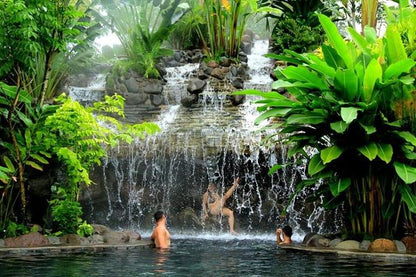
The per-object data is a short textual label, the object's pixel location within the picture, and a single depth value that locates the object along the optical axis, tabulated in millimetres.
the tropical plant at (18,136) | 8805
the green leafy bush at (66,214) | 8948
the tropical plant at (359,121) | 7934
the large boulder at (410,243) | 8008
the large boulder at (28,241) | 8305
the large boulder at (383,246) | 7879
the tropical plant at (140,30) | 15984
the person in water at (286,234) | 9344
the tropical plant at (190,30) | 19178
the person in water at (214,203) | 11555
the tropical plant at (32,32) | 8406
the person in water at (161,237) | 8547
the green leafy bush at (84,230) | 9091
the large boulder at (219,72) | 16422
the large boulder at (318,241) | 8703
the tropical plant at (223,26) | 17611
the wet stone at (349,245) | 8211
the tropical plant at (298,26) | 16969
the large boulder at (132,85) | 15523
